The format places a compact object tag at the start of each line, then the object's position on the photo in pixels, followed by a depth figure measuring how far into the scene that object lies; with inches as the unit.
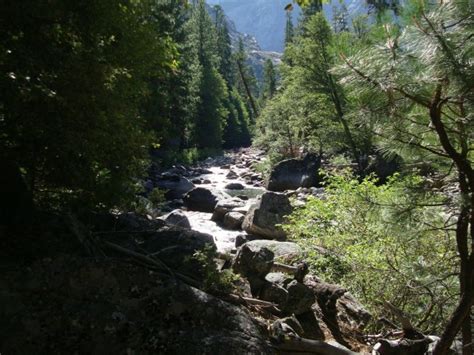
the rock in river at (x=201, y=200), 686.5
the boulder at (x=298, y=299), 174.7
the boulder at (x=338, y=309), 188.7
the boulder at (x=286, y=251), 277.4
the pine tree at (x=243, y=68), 2041.1
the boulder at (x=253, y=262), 186.7
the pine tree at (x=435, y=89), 99.4
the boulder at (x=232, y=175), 1106.7
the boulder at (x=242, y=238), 470.9
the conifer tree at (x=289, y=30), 2361.0
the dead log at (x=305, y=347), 136.0
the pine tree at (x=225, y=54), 2293.9
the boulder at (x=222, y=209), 622.2
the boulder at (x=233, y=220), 570.3
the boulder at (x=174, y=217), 507.8
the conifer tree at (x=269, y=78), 2364.7
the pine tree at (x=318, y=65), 811.9
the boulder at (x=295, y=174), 847.7
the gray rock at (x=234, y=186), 931.3
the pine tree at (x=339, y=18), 2058.8
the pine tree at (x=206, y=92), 1549.0
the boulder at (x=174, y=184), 776.6
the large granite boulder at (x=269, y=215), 491.5
